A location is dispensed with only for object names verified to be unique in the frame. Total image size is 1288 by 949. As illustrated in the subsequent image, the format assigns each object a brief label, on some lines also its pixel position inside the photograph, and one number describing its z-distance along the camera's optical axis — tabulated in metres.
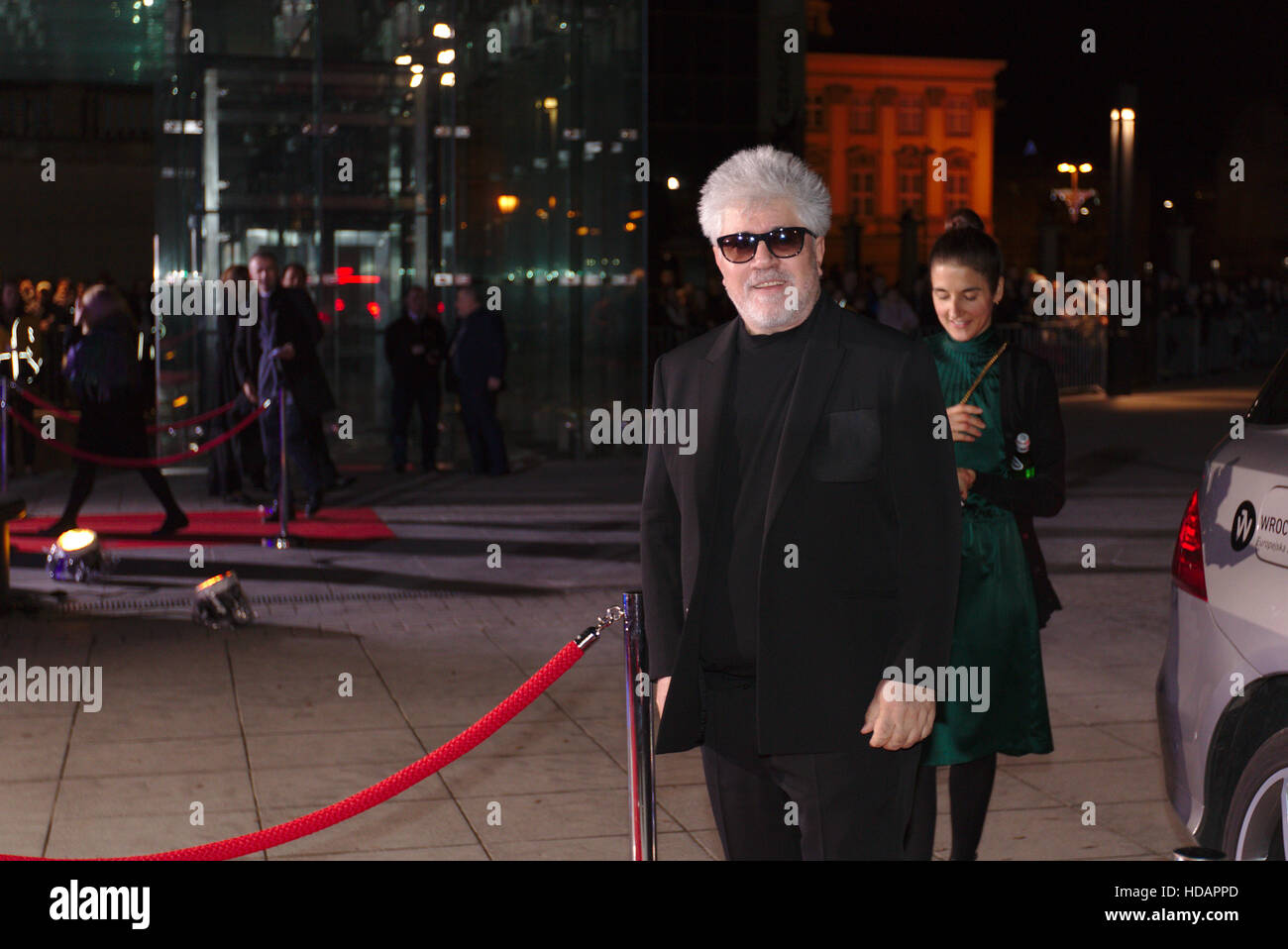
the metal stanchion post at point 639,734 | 4.03
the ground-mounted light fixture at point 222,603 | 9.16
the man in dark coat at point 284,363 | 12.92
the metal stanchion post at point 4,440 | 14.12
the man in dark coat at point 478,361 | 16.33
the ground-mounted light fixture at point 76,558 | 10.68
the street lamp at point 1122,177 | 26.44
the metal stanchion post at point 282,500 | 12.13
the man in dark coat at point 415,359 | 16.61
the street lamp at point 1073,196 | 46.00
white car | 3.92
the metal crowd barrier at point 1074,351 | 25.72
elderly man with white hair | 3.23
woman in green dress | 4.55
